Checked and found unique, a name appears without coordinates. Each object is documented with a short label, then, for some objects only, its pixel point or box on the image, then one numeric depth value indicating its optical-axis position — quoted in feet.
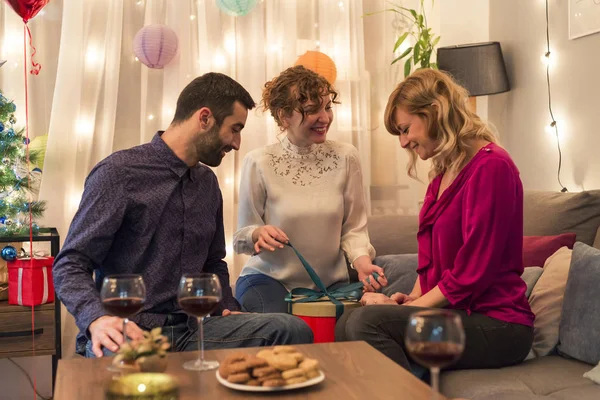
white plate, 4.55
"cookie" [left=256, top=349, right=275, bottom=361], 4.73
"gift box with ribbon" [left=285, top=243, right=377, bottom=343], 8.00
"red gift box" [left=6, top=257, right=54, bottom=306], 10.29
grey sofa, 6.50
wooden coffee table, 4.57
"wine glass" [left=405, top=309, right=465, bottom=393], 3.69
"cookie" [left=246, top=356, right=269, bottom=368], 4.65
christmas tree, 10.52
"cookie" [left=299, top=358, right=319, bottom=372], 4.67
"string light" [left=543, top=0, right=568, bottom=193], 11.64
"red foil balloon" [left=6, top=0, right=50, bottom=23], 9.93
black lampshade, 12.50
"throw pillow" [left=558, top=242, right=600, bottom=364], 7.17
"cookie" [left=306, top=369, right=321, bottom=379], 4.69
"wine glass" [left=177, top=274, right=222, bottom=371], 4.83
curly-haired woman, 9.41
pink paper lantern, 12.28
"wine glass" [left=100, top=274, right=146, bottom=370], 4.73
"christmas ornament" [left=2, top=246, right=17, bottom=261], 10.45
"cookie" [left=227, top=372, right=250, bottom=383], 4.63
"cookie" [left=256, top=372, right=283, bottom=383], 4.58
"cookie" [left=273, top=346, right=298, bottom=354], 4.86
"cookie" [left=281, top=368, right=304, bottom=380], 4.59
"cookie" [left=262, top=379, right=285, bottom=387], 4.55
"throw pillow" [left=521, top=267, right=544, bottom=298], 8.19
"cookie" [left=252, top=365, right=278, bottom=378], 4.59
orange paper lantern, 12.80
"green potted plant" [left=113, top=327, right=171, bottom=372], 4.52
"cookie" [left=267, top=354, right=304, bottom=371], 4.61
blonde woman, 6.93
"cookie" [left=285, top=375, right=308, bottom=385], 4.59
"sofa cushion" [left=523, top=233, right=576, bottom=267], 8.76
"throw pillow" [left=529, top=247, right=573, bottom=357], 7.64
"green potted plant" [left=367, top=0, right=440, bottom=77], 13.41
